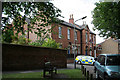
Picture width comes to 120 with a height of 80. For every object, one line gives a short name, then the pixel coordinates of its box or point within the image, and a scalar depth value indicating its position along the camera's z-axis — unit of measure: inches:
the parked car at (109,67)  230.5
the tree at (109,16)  379.2
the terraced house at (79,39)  938.2
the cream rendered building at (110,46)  1567.5
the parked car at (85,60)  723.4
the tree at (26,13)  238.8
